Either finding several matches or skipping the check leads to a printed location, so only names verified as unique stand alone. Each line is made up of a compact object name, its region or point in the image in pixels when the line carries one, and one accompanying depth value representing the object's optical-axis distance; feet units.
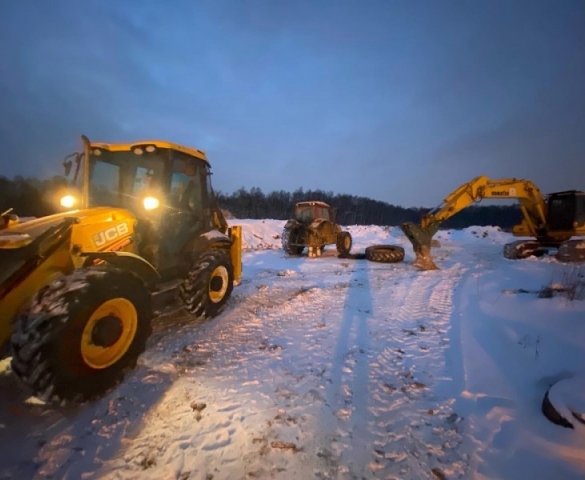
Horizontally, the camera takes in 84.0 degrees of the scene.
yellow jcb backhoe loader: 8.59
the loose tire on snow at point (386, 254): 37.76
